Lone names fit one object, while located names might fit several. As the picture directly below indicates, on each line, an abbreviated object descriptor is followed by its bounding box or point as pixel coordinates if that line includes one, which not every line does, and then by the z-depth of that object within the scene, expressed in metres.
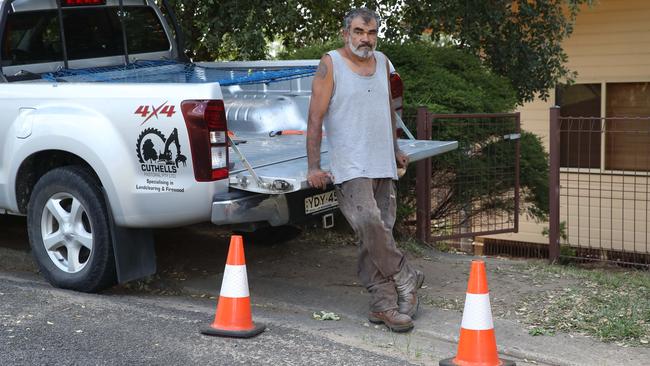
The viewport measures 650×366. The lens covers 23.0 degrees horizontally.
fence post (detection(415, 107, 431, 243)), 13.50
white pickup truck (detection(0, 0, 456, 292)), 9.50
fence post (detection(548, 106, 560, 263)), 12.77
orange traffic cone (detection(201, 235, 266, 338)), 9.13
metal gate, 13.69
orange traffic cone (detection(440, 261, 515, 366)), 8.16
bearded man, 9.39
